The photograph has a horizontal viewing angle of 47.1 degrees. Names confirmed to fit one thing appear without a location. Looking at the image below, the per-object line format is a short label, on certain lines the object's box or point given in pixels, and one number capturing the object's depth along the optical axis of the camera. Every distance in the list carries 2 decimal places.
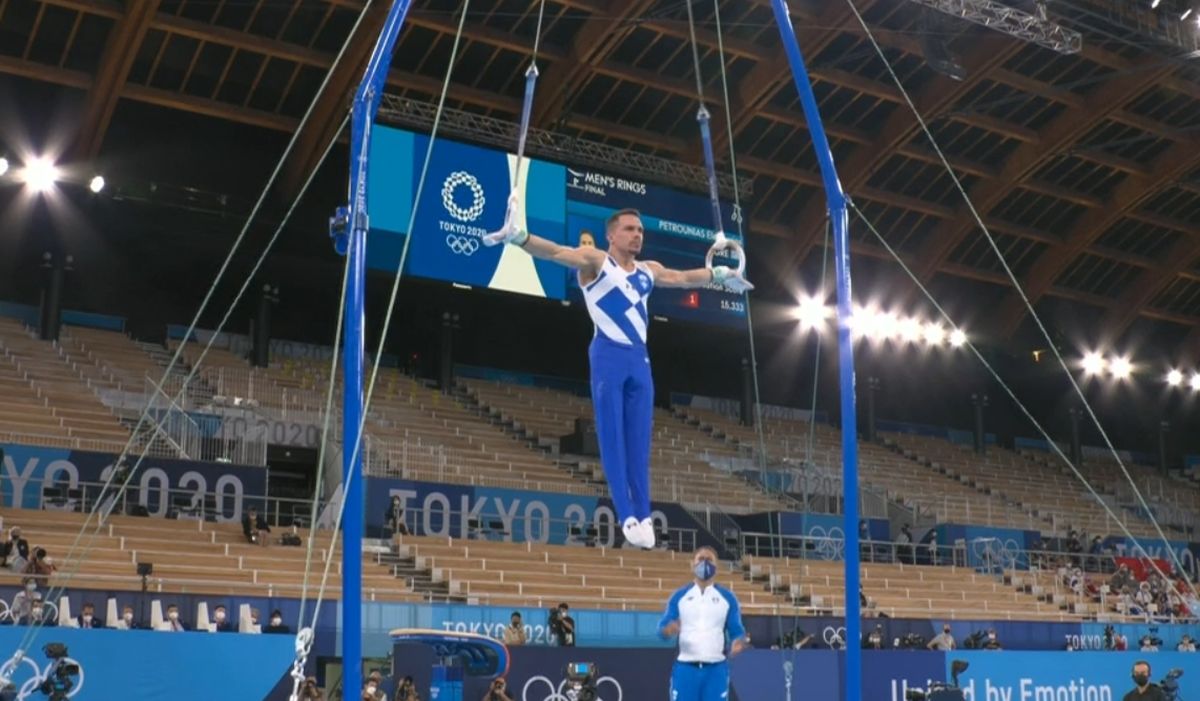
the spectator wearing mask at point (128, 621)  14.90
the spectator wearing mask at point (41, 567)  15.64
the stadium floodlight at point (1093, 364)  39.81
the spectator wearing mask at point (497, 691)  13.83
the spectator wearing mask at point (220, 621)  15.43
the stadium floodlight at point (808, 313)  32.91
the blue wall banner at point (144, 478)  21.08
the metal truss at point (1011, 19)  24.88
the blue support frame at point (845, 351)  8.90
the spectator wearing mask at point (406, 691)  12.77
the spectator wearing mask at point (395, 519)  22.20
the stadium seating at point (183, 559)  17.33
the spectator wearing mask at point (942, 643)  19.70
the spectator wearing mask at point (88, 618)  14.64
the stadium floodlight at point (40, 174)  24.97
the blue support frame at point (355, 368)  7.09
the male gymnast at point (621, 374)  7.45
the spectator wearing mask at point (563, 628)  16.27
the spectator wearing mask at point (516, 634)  16.66
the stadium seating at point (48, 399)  21.91
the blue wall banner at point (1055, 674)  18.69
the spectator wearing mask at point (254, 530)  20.28
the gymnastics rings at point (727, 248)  7.99
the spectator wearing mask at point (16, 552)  16.48
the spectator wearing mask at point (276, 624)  15.82
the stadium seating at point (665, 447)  28.45
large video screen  22.19
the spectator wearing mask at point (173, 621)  14.88
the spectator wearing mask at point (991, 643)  20.84
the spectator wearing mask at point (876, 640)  19.68
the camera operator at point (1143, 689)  11.50
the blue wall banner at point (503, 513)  23.41
